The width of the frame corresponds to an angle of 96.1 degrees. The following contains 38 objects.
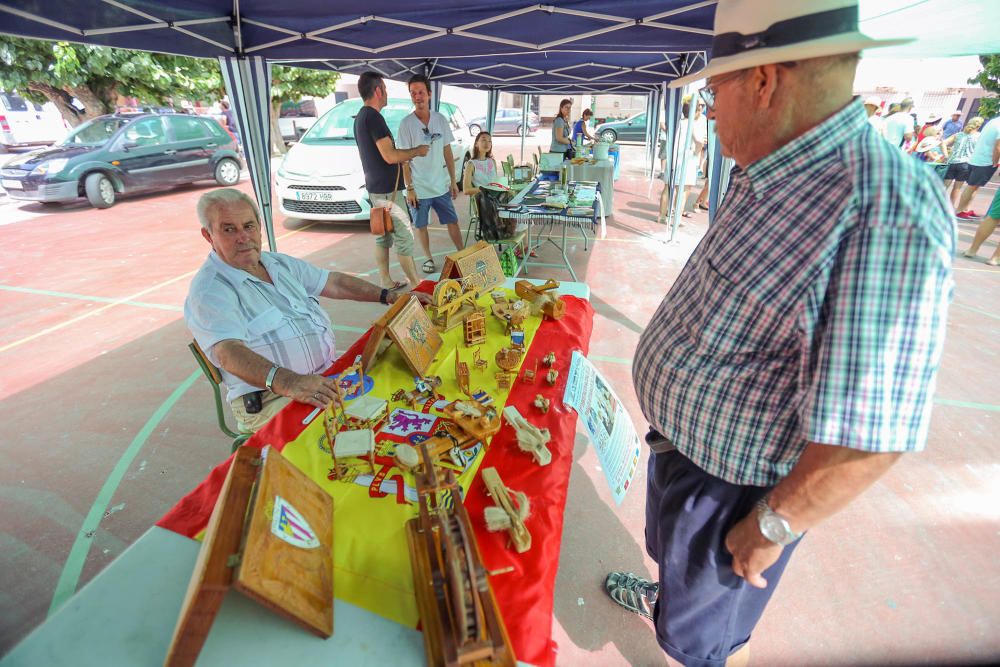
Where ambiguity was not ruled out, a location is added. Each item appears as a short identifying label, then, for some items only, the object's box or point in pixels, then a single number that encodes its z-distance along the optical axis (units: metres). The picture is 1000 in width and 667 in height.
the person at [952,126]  12.52
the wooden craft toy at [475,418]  1.48
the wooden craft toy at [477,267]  2.50
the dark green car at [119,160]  8.09
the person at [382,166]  4.29
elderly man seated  1.76
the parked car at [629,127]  20.47
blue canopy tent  3.28
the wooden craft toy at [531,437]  1.42
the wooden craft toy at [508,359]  1.87
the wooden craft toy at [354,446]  1.36
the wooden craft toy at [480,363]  1.92
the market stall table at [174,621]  0.93
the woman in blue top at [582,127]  11.94
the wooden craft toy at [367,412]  1.56
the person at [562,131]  9.41
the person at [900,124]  7.67
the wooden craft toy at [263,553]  0.82
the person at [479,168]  6.04
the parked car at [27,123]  16.50
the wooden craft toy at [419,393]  1.70
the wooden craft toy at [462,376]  1.76
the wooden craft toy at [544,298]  2.36
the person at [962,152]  8.16
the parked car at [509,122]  23.30
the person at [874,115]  6.30
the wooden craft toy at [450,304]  2.21
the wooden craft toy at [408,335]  1.81
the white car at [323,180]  6.93
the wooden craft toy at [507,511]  1.15
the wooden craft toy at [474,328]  2.11
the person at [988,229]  6.04
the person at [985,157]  7.19
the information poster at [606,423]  1.49
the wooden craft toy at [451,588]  0.85
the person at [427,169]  5.04
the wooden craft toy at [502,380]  1.79
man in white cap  0.80
